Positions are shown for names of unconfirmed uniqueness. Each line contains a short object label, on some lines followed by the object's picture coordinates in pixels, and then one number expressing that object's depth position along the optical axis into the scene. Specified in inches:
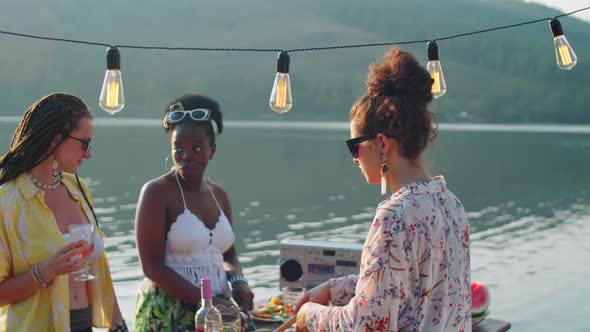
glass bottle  93.6
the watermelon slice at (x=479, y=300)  139.8
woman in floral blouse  78.0
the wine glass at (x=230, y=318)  98.1
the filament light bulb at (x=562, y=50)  148.8
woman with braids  100.9
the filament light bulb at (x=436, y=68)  142.4
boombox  150.0
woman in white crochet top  120.5
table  132.6
